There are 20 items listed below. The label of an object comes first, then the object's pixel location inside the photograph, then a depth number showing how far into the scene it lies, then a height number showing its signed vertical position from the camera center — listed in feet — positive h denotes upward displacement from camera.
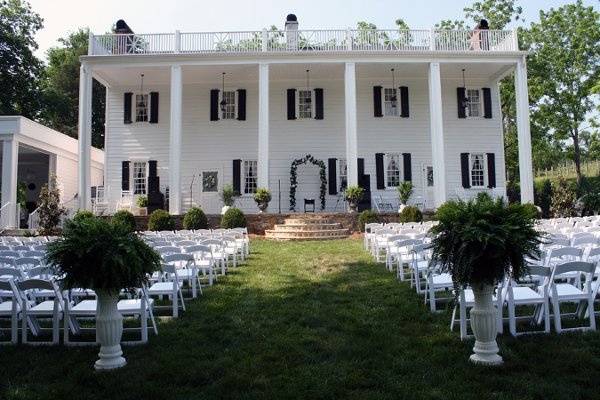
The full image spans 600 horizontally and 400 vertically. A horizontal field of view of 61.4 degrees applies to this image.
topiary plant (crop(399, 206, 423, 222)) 59.98 +0.81
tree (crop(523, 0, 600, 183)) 98.32 +30.69
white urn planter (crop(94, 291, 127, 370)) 15.19 -3.20
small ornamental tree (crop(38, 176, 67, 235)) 59.47 +2.01
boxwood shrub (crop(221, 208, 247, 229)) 59.67 +0.59
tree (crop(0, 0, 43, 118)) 107.55 +36.36
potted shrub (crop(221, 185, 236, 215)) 67.31 +3.85
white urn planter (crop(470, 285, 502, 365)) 14.56 -3.31
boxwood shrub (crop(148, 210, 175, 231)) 59.98 +0.50
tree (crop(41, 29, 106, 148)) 130.11 +36.76
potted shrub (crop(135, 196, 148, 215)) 69.77 +3.13
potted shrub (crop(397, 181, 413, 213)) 66.69 +3.95
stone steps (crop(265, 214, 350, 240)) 58.03 -0.71
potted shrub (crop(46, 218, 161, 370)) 15.31 -1.24
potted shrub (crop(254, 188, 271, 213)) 64.39 +3.37
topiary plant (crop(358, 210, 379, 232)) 59.62 +0.42
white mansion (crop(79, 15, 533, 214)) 70.03 +15.75
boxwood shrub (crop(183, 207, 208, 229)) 59.76 +0.76
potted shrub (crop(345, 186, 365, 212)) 64.34 +3.40
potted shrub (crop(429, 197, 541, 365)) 14.62 -0.91
